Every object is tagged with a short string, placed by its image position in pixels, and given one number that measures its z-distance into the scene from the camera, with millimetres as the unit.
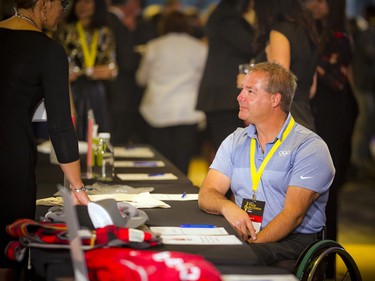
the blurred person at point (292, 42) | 7084
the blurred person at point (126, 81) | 12962
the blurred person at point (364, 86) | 15239
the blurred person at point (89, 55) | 10271
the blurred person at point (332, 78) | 8183
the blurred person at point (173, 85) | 11642
